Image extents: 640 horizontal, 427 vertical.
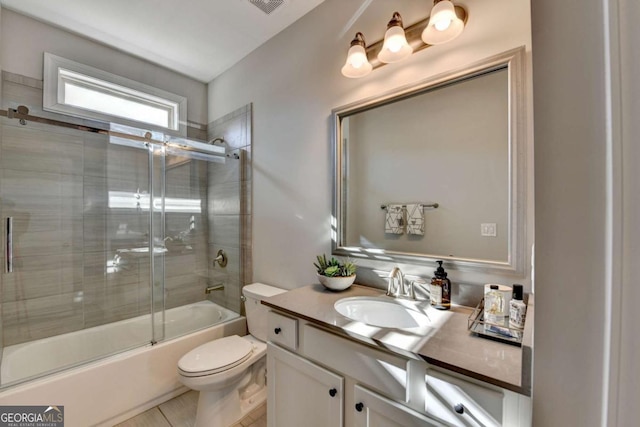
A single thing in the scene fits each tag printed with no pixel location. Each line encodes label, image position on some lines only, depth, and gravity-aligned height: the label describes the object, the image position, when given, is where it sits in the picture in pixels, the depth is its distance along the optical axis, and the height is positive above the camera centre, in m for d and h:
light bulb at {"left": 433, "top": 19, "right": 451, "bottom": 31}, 1.15 +0.84
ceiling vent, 1.75 +1.43
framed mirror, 1.07 +0.21
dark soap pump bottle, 1.13 -0.34
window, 2.01 +1.03
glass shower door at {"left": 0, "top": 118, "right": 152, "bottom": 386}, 1.82 -0.26
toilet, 1.50 -0.95
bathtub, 1.50 -1.00
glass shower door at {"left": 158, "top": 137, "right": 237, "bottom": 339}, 2.38 -0.18
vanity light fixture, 1.15 +0.86
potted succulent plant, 1.40 -0.34
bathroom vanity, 0.70 -0.51
